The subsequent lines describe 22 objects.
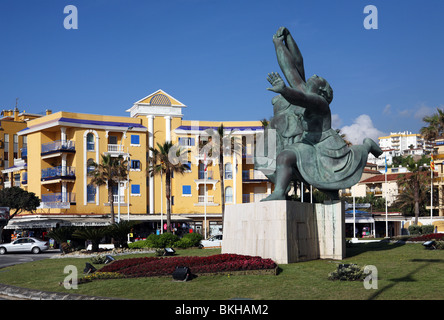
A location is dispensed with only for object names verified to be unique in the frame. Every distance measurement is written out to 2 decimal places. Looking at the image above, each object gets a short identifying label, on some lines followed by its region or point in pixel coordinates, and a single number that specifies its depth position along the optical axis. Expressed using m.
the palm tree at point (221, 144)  49.98
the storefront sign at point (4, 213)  43.76
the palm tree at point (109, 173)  51.25
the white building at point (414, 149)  175.94
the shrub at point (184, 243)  36.16
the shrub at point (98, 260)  25.63
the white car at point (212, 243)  40.81
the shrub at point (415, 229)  45.31
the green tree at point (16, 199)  52.94
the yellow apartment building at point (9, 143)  75.12
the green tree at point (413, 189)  61.41
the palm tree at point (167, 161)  50.12
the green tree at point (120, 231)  35.00
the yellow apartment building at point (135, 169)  56.94
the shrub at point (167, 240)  36.28
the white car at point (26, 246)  43.09
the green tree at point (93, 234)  33.50
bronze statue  22.12
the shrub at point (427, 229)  44.81
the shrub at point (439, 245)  25.23
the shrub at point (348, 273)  16.61
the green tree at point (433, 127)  63.09
